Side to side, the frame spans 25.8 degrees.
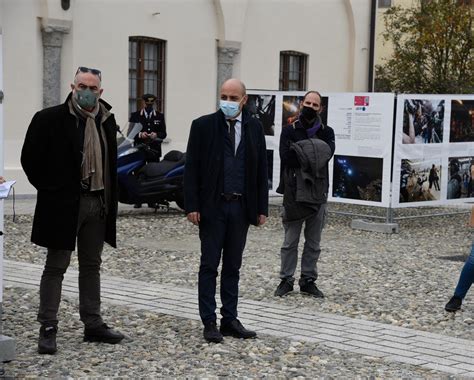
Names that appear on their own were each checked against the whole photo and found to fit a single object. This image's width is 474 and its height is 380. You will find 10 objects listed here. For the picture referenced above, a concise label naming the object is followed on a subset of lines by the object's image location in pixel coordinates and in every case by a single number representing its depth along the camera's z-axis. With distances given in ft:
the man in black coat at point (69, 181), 21.33
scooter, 48.42
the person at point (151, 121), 53.62
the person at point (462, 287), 27.12
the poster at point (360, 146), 46.29
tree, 77.46
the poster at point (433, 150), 46.42
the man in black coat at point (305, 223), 28.43
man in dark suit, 22.95
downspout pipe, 78.02
